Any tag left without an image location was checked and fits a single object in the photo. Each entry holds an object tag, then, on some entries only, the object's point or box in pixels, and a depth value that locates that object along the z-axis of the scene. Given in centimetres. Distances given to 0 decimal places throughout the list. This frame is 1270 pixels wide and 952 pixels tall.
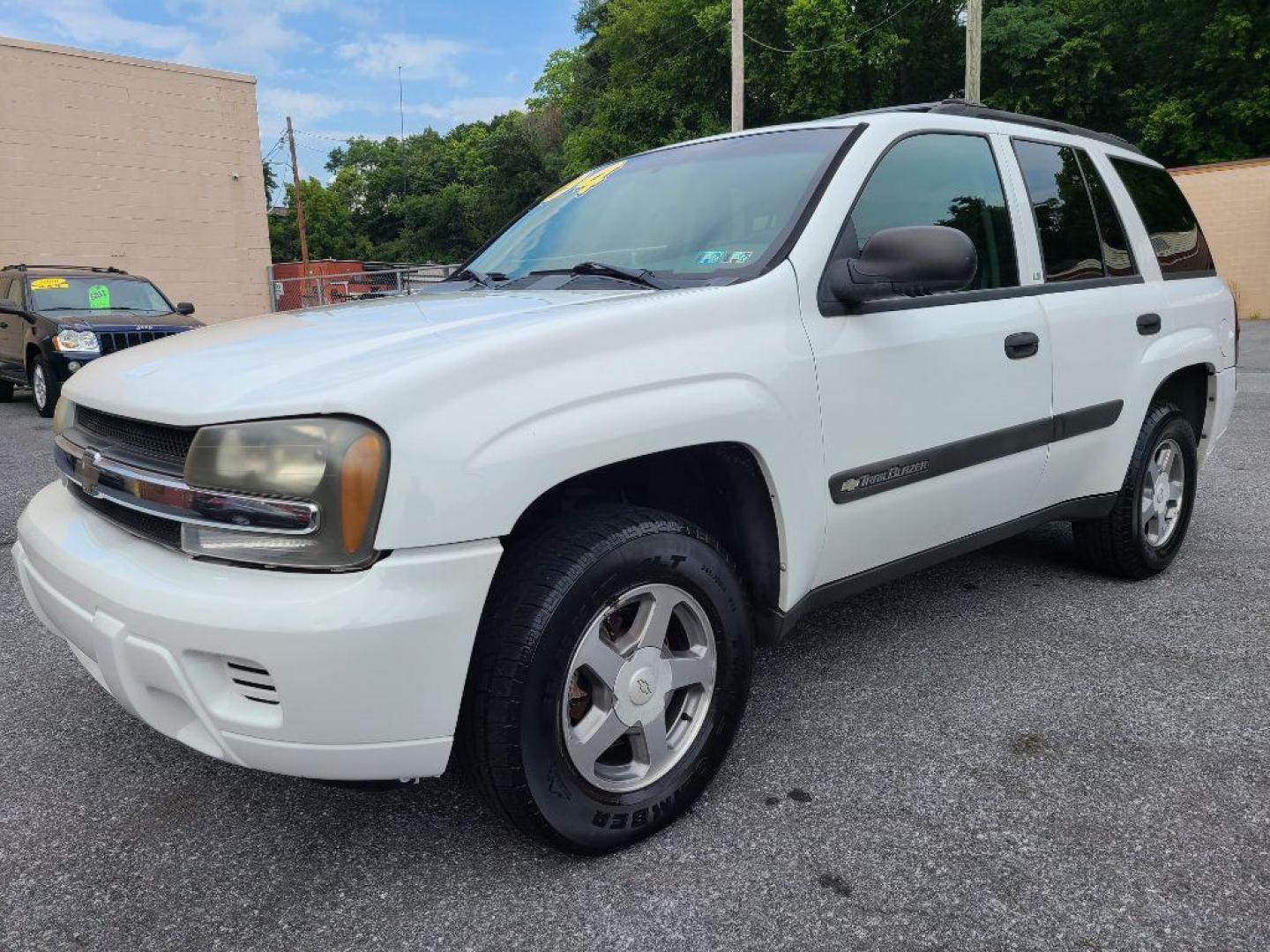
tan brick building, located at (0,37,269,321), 1780
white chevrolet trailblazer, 175
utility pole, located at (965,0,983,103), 1720
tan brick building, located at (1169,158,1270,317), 2191
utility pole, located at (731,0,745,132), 1883
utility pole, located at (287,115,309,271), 4309
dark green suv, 920
